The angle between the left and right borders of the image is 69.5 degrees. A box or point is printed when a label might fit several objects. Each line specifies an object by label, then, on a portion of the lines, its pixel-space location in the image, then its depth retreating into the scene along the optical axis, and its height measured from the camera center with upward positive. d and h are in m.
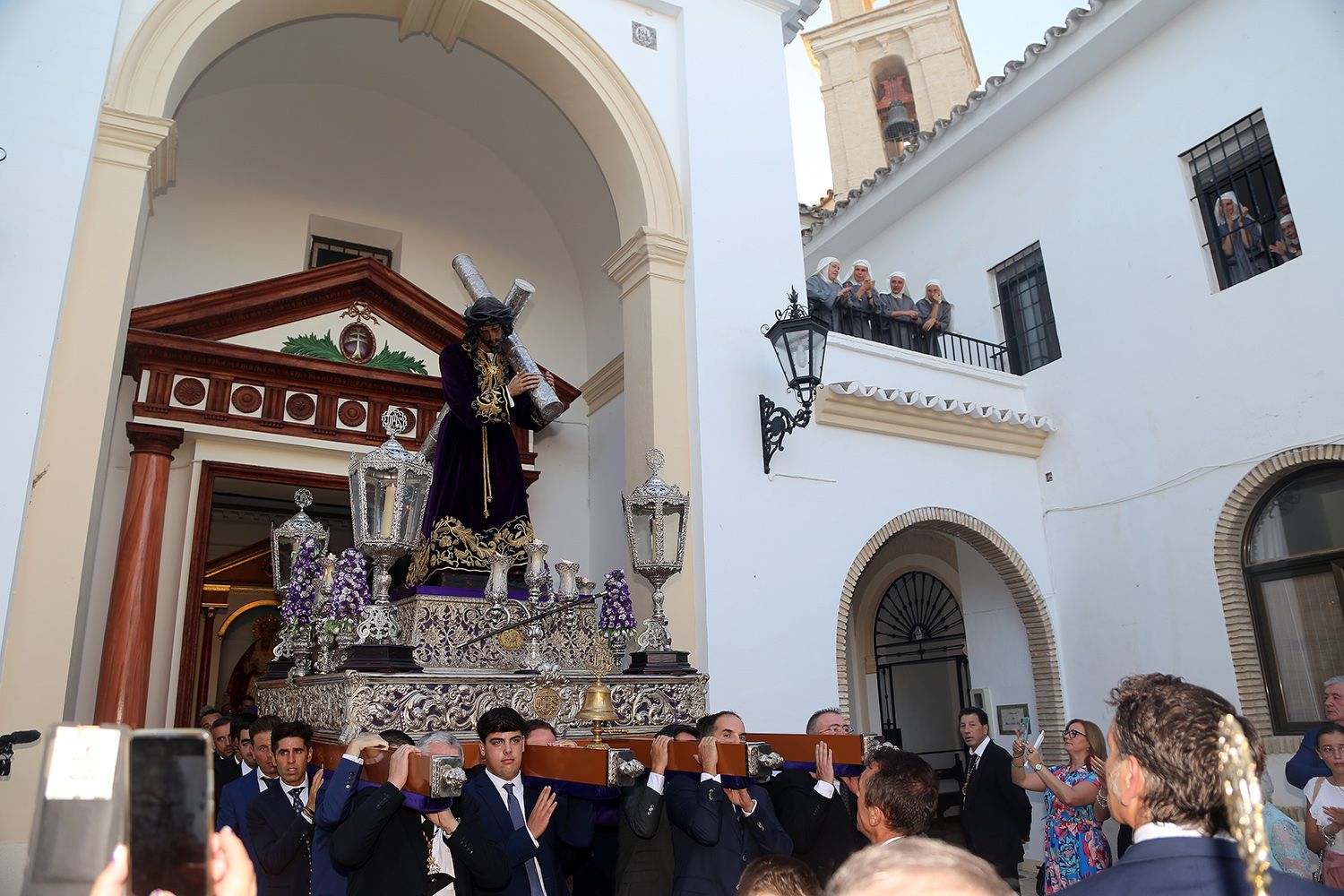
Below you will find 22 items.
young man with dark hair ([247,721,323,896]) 3.65 -0.29
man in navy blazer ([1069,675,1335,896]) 1.65 -0.15
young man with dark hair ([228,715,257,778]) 4.72 +0.01
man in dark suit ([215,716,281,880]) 3.90 -0.18
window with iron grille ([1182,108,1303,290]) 8.20 +4.15
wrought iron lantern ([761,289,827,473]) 7.03 +2.60
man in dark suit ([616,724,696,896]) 3.81 -0.50
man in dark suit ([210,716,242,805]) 5.45 -0.05
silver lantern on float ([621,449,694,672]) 5.71 +1.14
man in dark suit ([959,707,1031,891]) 5.22 -0.51
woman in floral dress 4.84 -0.51
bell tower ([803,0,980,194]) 20.30 +13.48
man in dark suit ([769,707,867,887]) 4.10 -0.39
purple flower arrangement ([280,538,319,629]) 5.61 +0.85
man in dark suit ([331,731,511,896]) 3.11 -0.36
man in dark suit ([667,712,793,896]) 3.65 -0.40
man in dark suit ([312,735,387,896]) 3.25 -0.23
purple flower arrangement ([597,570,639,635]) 5.59 +0.67
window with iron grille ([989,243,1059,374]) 10.25 +4.20
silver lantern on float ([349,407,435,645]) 4.86 +1.13
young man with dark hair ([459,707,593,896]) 3.45 -0.26
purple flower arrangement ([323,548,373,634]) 4.79 +0.68
